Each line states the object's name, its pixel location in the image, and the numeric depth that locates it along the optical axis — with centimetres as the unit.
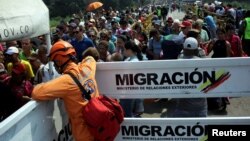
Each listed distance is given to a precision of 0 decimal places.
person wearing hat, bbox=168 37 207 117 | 532
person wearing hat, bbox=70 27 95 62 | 990
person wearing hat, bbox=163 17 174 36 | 1376
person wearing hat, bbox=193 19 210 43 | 1030
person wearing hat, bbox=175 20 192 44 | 929
